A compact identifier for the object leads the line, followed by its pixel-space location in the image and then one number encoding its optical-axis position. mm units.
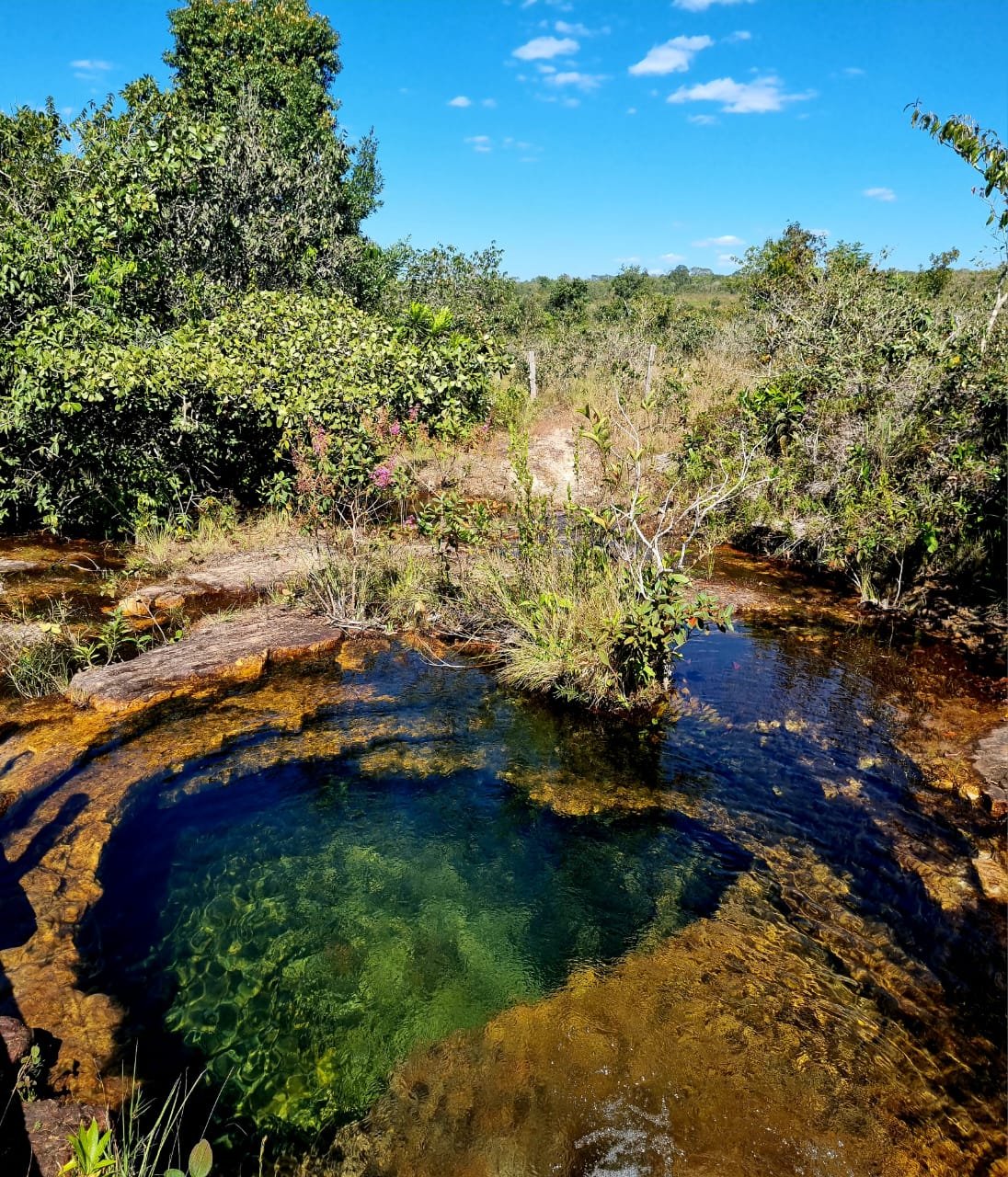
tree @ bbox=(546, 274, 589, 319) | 26298
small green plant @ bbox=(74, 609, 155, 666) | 6027
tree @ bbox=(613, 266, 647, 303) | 32053
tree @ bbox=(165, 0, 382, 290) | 11523
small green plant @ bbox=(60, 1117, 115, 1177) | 1701
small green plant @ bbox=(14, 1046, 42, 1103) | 2488
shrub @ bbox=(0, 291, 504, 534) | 7863
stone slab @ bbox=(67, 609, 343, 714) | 5445
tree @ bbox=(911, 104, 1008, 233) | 4871
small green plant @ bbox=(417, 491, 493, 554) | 6793
